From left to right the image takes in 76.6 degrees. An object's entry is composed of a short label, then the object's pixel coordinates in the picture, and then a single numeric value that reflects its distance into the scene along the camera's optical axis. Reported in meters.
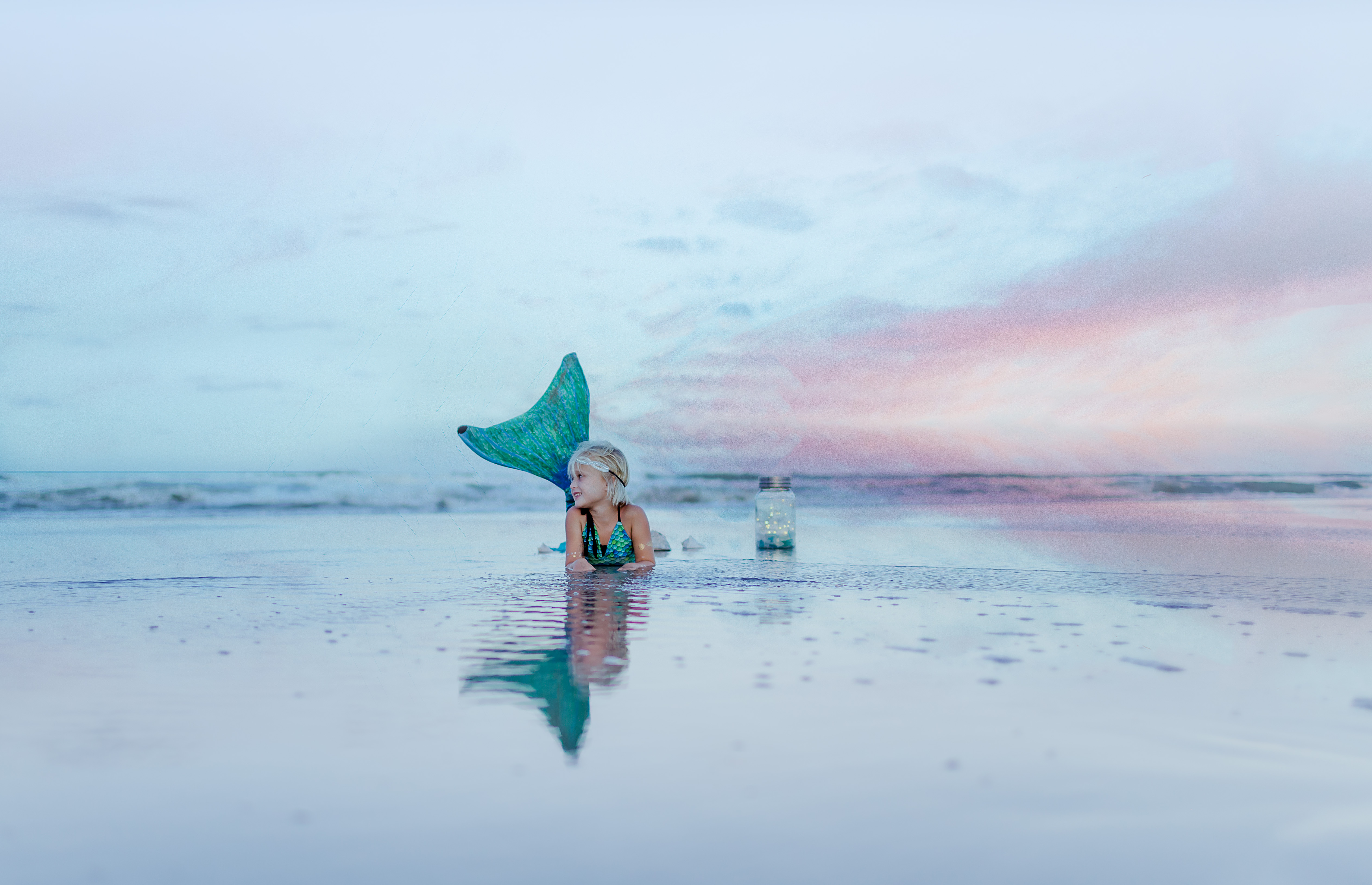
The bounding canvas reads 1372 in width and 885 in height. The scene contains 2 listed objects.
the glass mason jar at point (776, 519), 6.39
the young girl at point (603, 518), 5.05
